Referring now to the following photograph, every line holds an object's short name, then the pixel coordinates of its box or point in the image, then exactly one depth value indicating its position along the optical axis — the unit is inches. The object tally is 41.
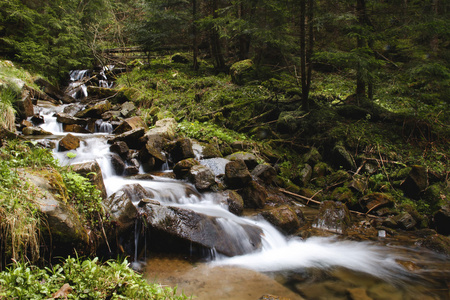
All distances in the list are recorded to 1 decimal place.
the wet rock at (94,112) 462.9
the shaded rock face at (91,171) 179.1
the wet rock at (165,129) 371.9
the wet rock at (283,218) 239.9
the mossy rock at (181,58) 781.3
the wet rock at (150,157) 323.0
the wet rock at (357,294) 159.0
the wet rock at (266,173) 329.7
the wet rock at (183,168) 306.0
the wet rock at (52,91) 563.0
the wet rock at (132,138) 349.7
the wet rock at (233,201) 259.0
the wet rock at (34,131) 348.2
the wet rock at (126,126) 395.2
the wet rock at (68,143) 317.1
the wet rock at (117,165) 301.6
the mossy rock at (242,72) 542.7
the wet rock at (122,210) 169.4
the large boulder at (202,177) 280.4
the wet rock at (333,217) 253.0
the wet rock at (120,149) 326.3
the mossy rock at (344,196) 301.7
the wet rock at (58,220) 125.7
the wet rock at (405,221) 262.1
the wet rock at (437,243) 216.1
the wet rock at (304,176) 343.4
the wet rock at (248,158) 347.6
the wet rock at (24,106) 384.4
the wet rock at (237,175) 288.7
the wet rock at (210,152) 358.0
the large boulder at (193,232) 187.5
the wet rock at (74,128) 413.1
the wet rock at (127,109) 486.0
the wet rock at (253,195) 282.5
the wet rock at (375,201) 289.3
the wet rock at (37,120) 403.5
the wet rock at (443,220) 256.5
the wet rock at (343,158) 346.6
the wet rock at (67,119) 414.9
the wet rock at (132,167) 305.2
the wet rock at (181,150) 339.3
